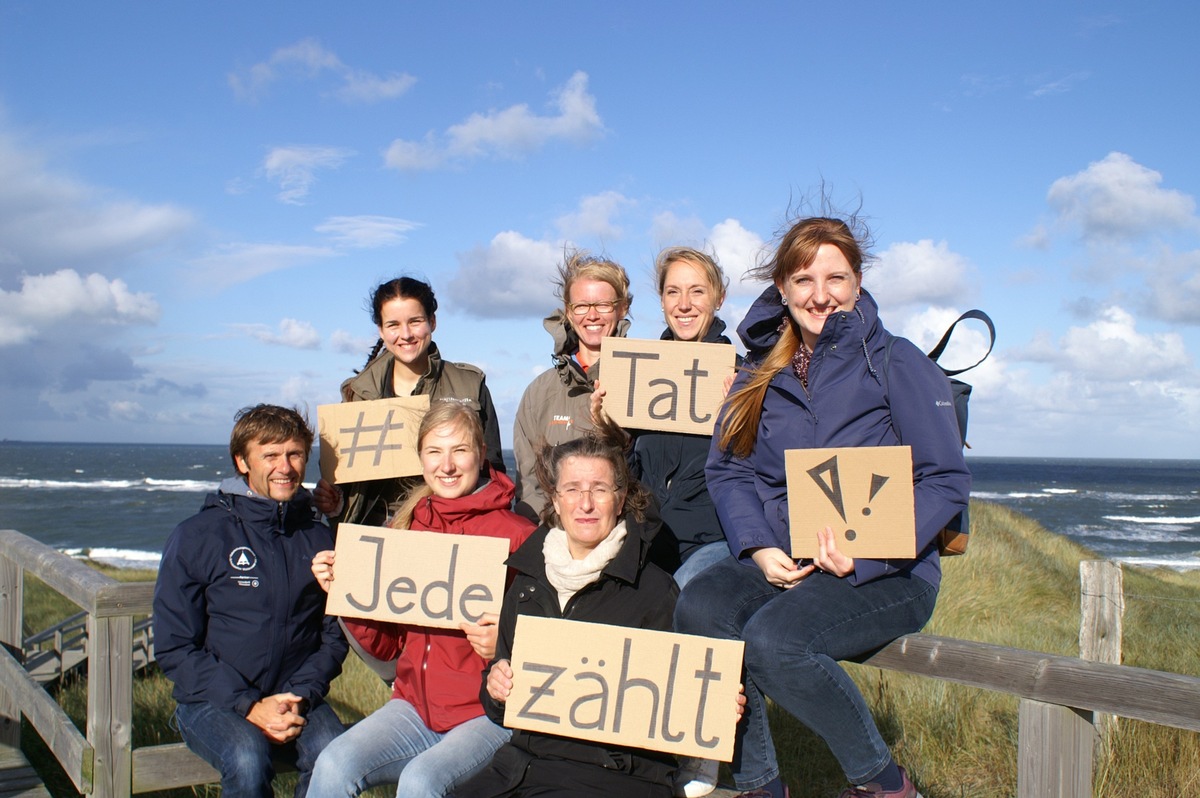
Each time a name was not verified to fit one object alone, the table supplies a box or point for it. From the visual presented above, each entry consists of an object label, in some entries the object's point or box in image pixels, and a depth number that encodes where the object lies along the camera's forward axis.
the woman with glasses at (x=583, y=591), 2.89
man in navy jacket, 3.49
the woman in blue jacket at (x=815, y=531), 2.67
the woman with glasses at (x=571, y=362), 4.29
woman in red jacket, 3.14
